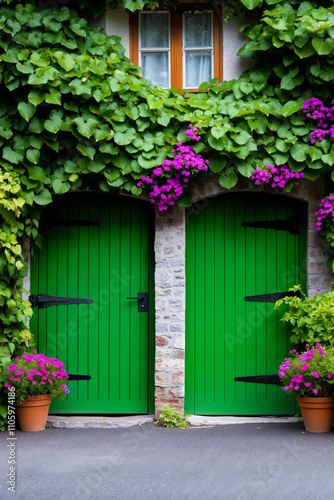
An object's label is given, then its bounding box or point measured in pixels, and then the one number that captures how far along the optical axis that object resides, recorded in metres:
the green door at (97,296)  5.74
